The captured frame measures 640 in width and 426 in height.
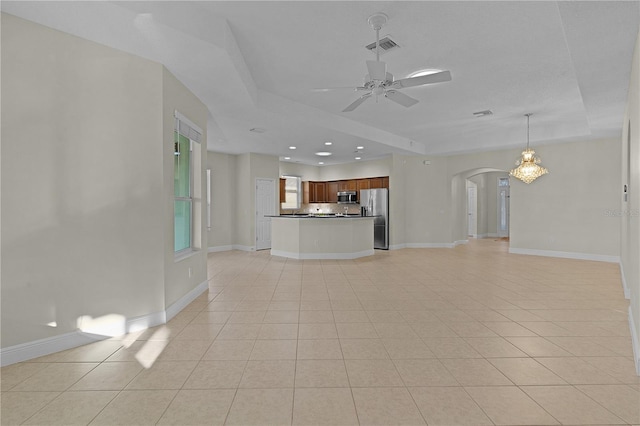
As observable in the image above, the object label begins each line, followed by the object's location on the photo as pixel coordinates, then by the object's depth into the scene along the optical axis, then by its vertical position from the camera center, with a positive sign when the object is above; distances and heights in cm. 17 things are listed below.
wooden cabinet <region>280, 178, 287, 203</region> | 1055 +71
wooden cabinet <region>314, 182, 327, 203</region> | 1178 +70
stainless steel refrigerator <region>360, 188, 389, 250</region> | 945 -4
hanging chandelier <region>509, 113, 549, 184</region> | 708 +94
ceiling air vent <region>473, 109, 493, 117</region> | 600 +189
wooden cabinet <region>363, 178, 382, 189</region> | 1000 +89
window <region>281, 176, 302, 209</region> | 1105 +66
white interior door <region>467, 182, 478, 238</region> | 1289 +6
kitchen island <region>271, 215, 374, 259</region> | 741 -62
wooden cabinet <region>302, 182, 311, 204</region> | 1157 +69
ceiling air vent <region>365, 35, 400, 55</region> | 341 +185
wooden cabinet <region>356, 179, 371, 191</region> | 1035 +88
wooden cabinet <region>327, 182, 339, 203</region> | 1152 +69
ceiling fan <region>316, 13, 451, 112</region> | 309 +141
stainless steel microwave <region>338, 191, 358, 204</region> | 1081 +47
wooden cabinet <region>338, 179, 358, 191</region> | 1087 +90
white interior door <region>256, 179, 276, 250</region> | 903 +6
